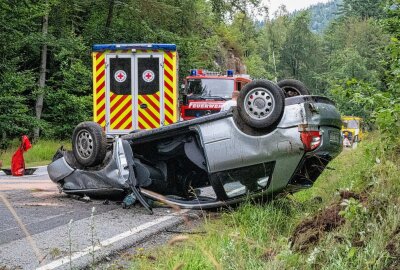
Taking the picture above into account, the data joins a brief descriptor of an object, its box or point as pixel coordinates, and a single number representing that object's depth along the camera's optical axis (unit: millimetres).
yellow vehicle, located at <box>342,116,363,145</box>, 34025
